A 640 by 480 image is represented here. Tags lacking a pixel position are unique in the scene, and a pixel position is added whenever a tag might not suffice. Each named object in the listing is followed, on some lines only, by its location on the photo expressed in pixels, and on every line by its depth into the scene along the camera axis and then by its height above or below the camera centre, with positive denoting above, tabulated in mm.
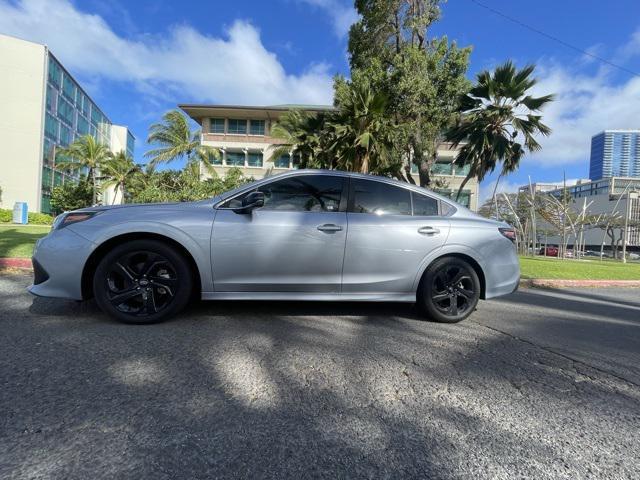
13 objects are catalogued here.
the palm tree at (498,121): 17156 +5399
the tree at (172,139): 32219 +6849
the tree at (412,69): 18688 +8016
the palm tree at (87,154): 42469 +6861
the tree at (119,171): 39656 +5042
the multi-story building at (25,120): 46062 +11054
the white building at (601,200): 78500 +10579
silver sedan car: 3699 -186
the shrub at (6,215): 35781 -68
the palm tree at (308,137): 17109 +4205
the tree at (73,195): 43312 +2538
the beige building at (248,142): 37812 +8389
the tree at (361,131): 15594 +4087
